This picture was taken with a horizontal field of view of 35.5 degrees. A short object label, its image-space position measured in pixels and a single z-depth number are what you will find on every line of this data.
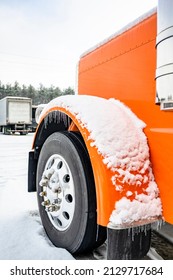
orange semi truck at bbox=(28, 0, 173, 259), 1.28
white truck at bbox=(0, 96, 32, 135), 20.44
